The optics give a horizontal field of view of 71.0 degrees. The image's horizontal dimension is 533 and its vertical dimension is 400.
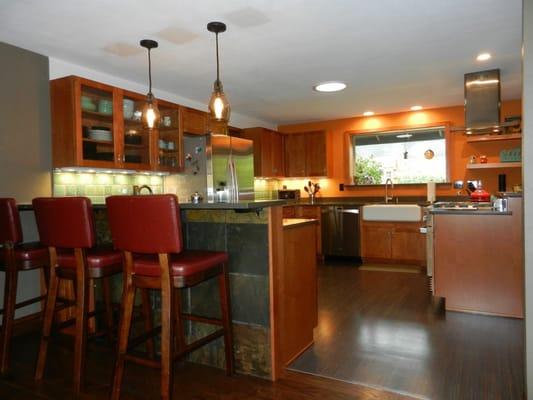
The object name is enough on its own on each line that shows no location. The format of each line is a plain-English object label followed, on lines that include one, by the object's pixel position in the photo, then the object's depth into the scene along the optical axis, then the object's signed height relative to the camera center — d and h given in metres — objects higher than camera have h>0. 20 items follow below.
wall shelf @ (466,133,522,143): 4.71 +0.66
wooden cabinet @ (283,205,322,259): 5.89 -0.34
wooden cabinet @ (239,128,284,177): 5.87 +0.68
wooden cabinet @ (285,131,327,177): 6.40 +0.66
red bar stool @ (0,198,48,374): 2.26 -0.37
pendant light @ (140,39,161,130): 2.98 +0.67
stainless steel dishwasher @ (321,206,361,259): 5.62 -0.61
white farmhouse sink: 5.17 -0.32
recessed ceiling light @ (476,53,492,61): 3.42 +1.23
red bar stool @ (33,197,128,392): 2.00 -0.34
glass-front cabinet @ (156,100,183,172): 4.18 +0.66
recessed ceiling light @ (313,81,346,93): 4.24 +1.22
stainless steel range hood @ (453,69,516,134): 3.86 +0.90
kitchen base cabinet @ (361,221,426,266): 5.14 -0.75
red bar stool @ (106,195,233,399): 1.74 -0.34
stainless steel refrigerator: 4.43 +0.32
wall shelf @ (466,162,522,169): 4.90 +0.30
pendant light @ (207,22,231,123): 2.68 +0.67
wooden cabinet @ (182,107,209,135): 4.35 +0.88
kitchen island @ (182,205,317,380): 2.15 -0.55
